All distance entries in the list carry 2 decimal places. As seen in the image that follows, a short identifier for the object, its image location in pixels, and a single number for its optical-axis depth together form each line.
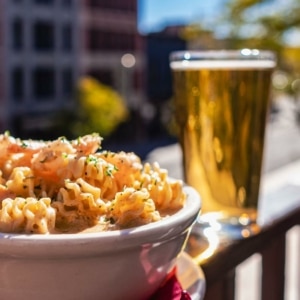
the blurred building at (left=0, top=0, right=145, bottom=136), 12.02
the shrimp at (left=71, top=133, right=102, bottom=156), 0.37
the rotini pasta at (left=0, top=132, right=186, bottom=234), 0.32
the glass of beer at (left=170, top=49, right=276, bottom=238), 0.56
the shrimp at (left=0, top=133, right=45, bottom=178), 0.38
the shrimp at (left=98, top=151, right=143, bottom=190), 0.37
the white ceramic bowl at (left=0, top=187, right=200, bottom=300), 0.30
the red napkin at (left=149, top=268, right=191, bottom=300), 0.37
